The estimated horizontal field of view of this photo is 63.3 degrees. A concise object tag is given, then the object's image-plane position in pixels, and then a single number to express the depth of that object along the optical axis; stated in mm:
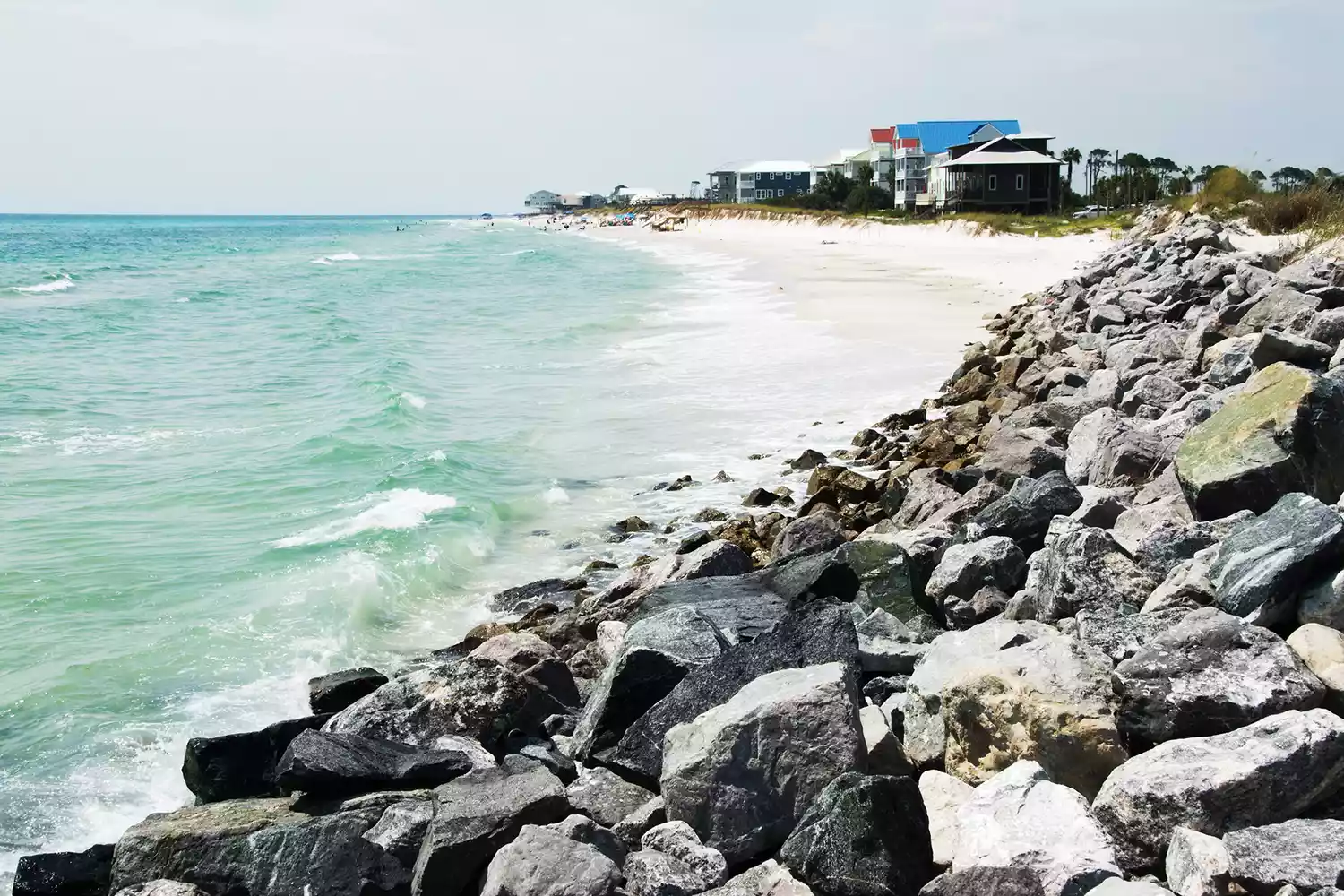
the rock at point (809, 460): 12016
